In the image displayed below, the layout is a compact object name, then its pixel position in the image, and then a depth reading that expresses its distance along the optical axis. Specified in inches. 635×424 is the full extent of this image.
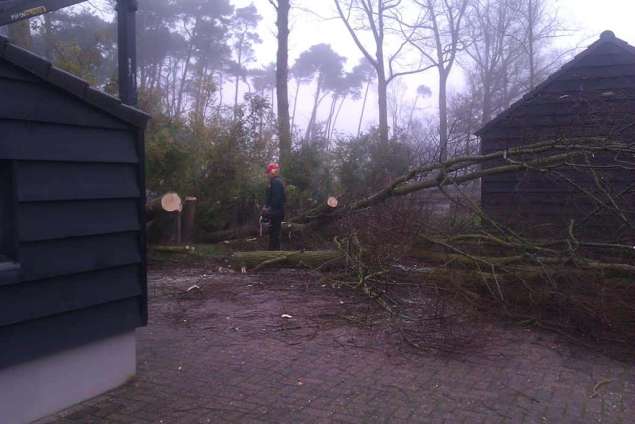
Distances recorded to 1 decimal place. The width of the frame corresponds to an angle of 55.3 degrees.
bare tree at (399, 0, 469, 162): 1267.2
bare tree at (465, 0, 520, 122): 1384.1
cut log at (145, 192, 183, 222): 415.8
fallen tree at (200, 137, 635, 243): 312.2
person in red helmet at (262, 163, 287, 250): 424.2
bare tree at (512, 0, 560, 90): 1363.2
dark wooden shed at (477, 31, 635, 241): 391.2
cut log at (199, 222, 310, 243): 487.8
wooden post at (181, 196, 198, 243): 462.0
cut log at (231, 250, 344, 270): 376.8
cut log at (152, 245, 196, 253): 425.4
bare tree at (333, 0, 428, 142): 1181.1
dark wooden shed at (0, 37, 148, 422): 157.6
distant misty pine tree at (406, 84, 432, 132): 2541.8
